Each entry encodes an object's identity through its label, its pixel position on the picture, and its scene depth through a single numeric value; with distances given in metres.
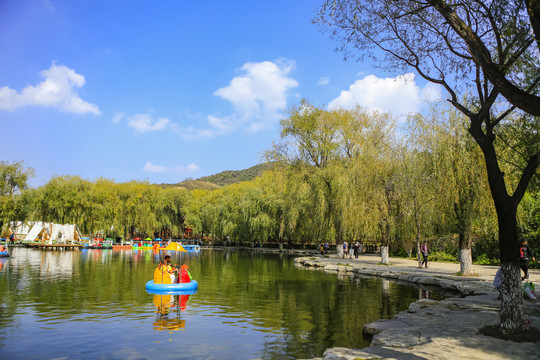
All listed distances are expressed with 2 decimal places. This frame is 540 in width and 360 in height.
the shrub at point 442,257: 29.17
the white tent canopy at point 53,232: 46.12
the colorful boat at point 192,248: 53.48
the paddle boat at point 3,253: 29.34
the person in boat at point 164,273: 14.80
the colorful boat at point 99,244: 46.07
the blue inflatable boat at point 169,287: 14.62
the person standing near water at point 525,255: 12.84
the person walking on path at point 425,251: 22.25
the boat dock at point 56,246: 43.91
